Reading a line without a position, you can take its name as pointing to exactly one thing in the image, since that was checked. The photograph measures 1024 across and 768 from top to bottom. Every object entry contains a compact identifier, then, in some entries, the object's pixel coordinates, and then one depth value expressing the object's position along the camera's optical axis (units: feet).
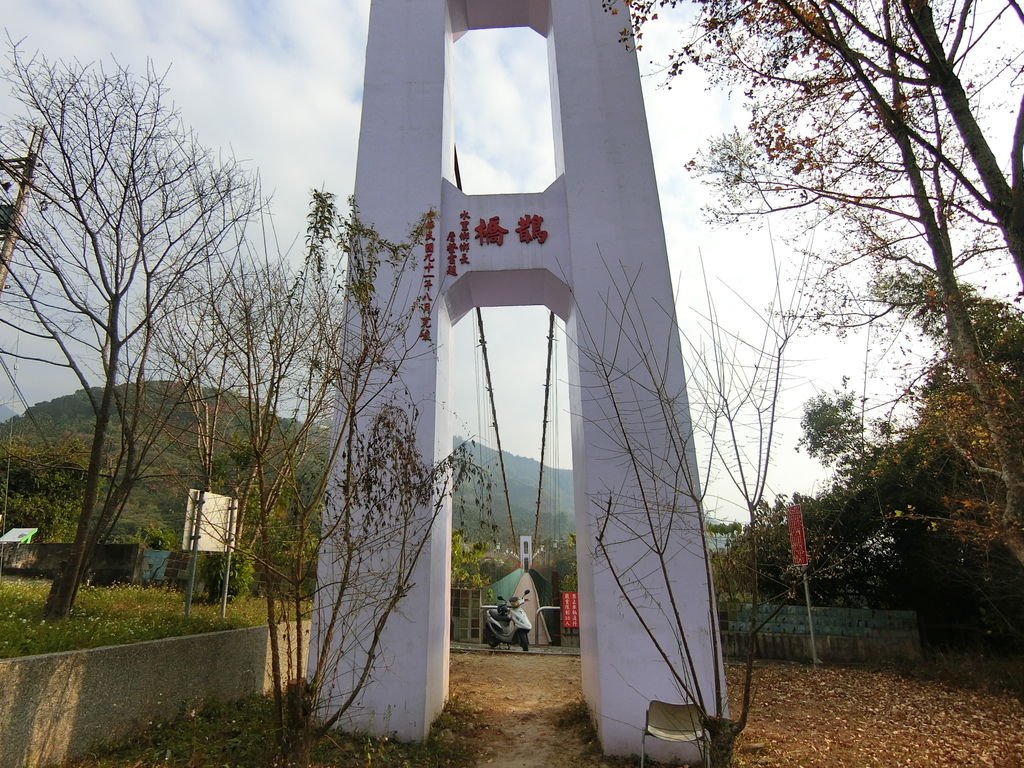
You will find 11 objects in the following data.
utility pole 13.80
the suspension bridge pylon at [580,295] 14.05
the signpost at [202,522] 15.35
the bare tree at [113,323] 14.10
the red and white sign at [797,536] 22.82
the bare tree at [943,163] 10.14
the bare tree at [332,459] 10.76
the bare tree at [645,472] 14.01
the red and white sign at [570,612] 30.14
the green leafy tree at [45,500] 31.60
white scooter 27.37
